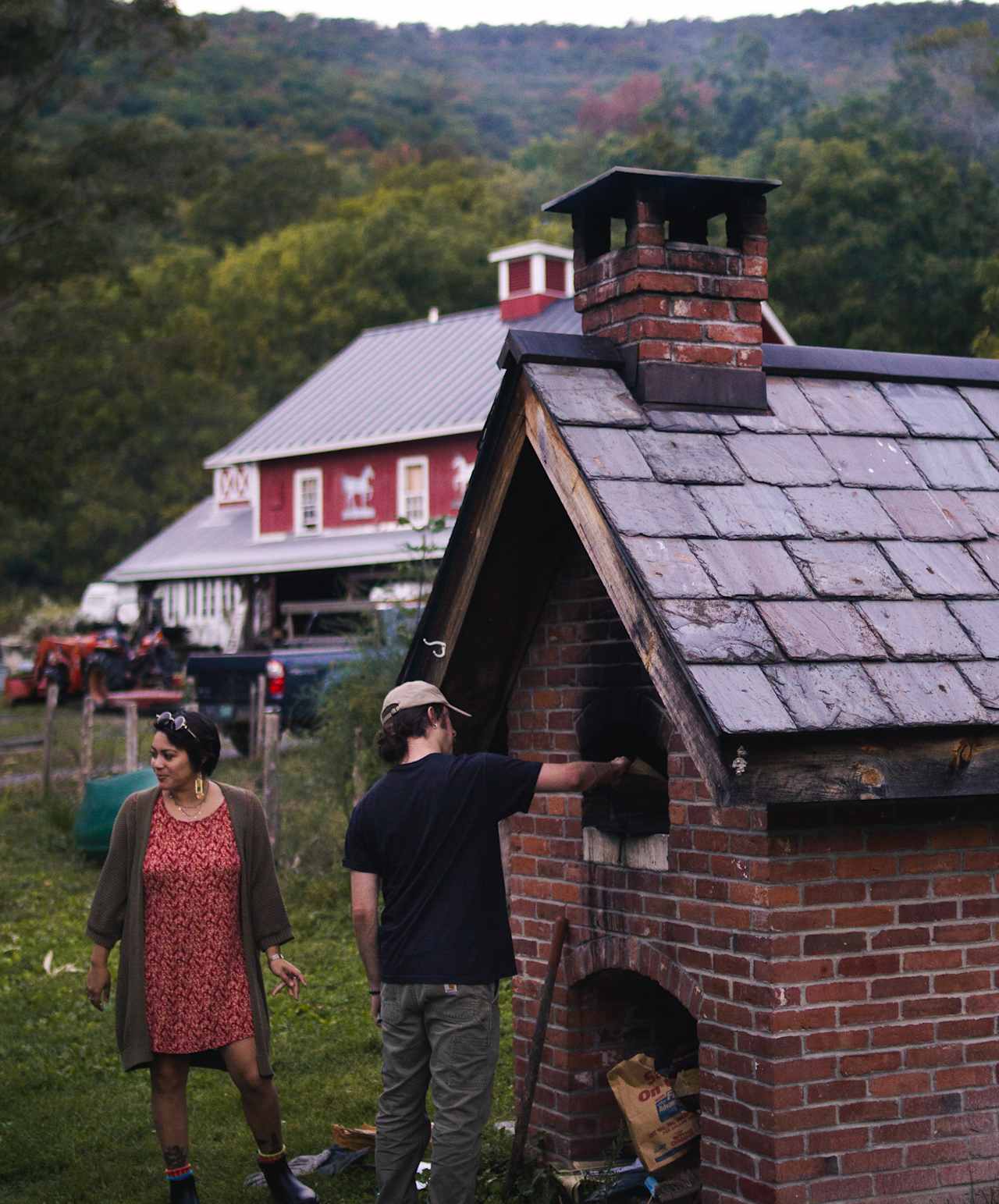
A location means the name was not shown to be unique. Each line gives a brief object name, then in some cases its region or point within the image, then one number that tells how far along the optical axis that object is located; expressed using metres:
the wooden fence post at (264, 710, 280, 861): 11.98
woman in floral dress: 5.36
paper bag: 5.24
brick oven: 4.20
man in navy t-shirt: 4.60
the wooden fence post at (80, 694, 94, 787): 15.09
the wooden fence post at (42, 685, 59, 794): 15.80
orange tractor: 28.66
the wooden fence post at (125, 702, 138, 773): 14.54
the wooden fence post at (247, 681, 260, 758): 16.89
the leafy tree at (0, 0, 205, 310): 21.16
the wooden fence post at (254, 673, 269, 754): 16.72
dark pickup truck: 18.50
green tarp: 13.14
